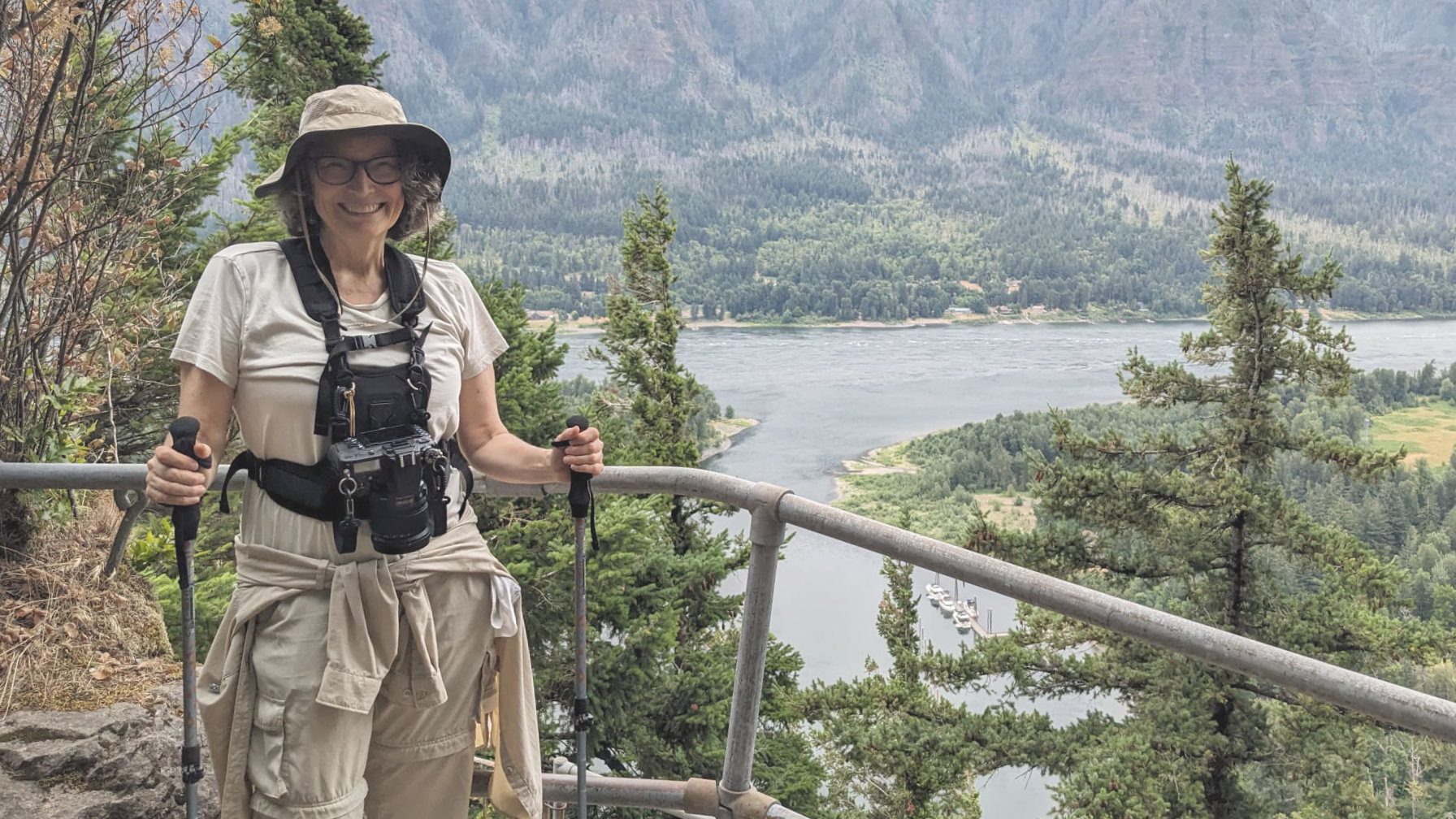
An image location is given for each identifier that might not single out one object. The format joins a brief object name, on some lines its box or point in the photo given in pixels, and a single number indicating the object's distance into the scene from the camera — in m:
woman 1.61
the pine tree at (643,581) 15.39
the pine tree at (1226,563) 15.03
